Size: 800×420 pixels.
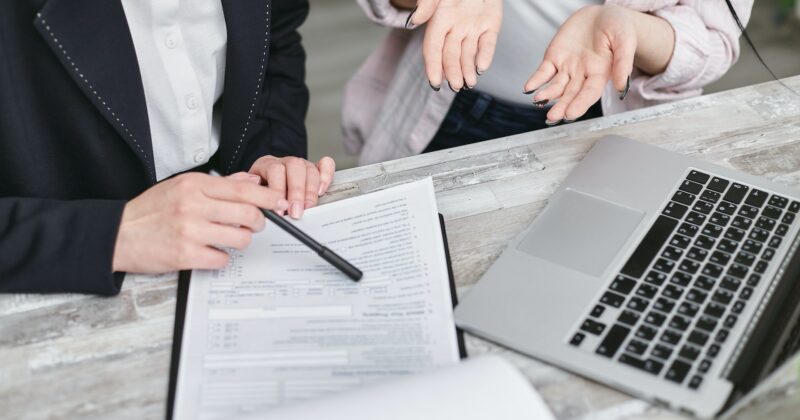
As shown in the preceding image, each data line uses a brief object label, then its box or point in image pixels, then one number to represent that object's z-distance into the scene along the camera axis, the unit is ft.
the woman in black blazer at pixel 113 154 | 2.42
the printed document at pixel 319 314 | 2.10
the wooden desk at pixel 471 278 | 2.07
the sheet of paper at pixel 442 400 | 1.80
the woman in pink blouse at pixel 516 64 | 3.06
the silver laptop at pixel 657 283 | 2.06
